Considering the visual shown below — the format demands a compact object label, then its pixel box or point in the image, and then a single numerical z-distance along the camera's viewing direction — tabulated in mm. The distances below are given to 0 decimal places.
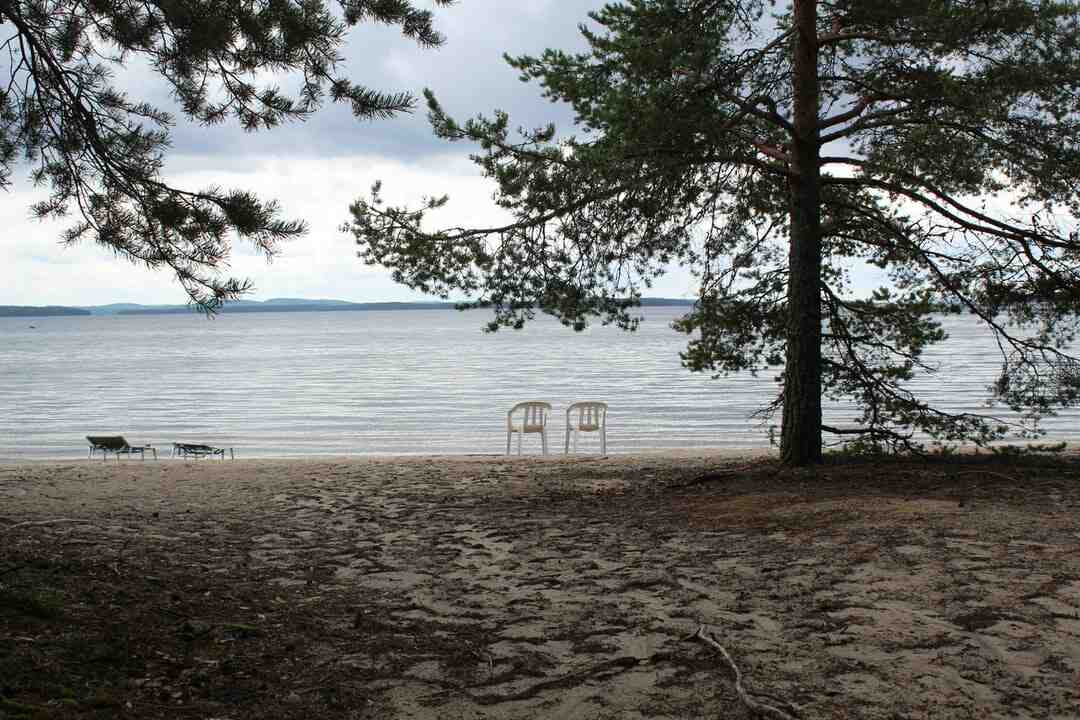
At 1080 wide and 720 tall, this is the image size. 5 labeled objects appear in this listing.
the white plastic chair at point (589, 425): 12805
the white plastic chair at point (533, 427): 13109
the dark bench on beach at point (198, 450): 15119
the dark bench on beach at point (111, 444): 15289
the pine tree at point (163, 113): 5008
